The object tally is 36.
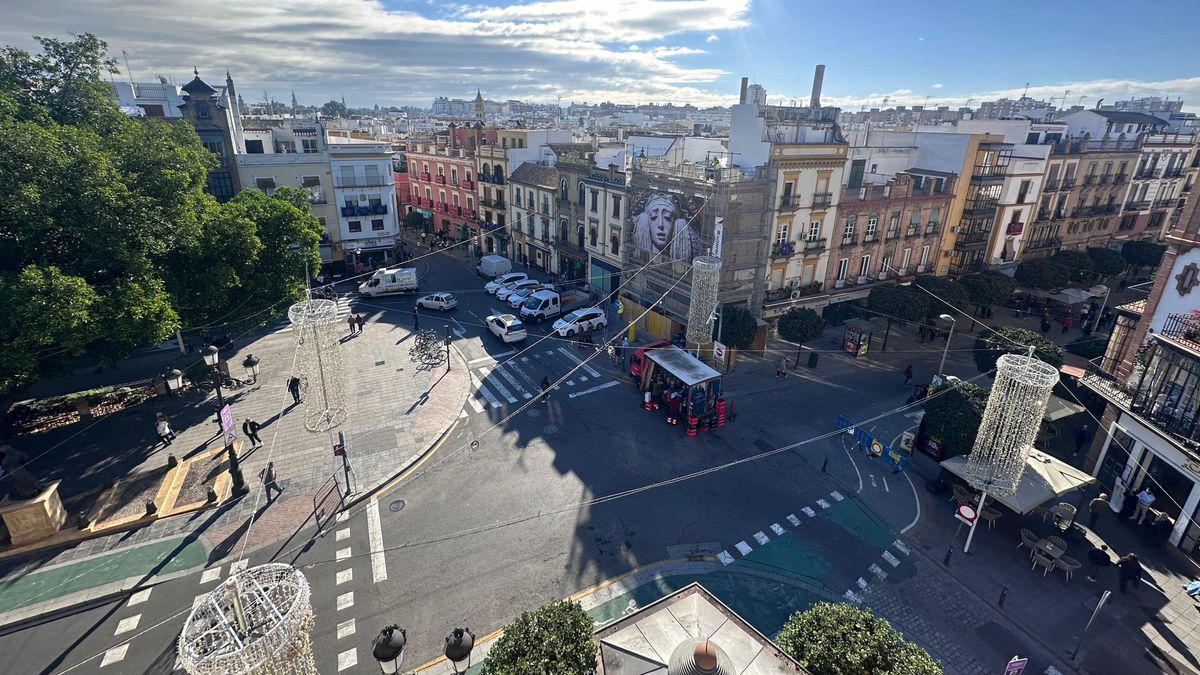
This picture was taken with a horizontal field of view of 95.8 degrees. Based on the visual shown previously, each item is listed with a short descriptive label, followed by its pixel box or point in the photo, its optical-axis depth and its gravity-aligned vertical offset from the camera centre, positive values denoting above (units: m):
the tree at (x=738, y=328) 30.91 -9.62
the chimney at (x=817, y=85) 38.88 +4.58
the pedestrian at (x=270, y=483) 20.16 -12.40
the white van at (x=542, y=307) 38.77 -11.17
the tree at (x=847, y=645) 10.84 -9.60
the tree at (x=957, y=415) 20.89 -9.61
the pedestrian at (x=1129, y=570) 17.48 -12.34
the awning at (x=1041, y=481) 18.34 -10.59
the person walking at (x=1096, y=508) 19.83 -12.21
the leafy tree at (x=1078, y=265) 39.59 -7.13
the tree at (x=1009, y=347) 26.33 -8.87
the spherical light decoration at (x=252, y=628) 8.11 -7.46
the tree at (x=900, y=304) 33.00 -8.60
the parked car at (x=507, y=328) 34.88 -11.44
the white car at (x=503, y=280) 44.62 -11.03
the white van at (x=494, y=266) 48.09 -10.50
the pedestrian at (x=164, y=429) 22.73 -11.94
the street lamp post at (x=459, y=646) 10.41 -9.24
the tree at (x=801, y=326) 31.16 -9.47
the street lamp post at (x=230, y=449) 18.81 -10.48
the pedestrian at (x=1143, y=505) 19.81 -11.84
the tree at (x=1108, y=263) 41.47 -7.27
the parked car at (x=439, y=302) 40.56 -11.52
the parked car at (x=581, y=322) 35.81 -11.29
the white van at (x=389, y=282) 42.84 -10.89
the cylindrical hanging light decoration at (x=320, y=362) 18.08 -7.46
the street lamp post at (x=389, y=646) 10.09 -9.02
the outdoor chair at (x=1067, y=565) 17.47 -12.29
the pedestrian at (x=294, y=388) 26.73 -11.82
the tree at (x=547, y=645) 10.26 -9.32
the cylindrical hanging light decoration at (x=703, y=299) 24.48 -6.55
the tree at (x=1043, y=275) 38.22 -7.65
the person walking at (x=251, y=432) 23.23 -12.18
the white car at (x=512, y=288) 43.00 -11.10
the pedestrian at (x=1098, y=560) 18.22 -12.61
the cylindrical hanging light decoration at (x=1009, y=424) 17.20 -8.23
